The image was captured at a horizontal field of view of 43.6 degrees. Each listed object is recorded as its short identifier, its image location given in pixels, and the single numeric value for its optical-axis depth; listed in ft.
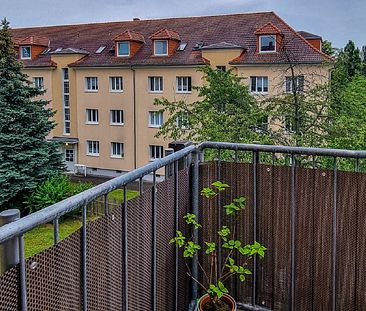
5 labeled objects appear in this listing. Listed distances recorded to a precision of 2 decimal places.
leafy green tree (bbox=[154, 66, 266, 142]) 28.35
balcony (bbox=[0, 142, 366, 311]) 6.07
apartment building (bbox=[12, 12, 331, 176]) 66.13
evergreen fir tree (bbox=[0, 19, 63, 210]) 48.49
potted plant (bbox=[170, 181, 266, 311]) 8.52
